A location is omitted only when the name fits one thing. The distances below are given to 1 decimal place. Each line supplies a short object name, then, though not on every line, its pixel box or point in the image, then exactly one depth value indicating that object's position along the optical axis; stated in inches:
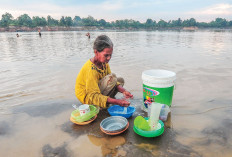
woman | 93.0
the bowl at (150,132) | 77.9
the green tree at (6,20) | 3565.0
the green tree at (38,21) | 4072.3
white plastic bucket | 94.6
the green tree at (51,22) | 4439.0
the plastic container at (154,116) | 77.3
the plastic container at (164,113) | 95.5
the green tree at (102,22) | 5594.5
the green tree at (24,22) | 3902.1
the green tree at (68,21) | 4579.2
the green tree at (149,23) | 5334.6
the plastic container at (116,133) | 81.0
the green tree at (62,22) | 4461.9
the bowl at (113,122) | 89.5
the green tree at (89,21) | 5012.3
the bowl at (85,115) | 94.1
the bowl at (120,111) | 100.0
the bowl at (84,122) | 94.3
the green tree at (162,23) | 5211.6
